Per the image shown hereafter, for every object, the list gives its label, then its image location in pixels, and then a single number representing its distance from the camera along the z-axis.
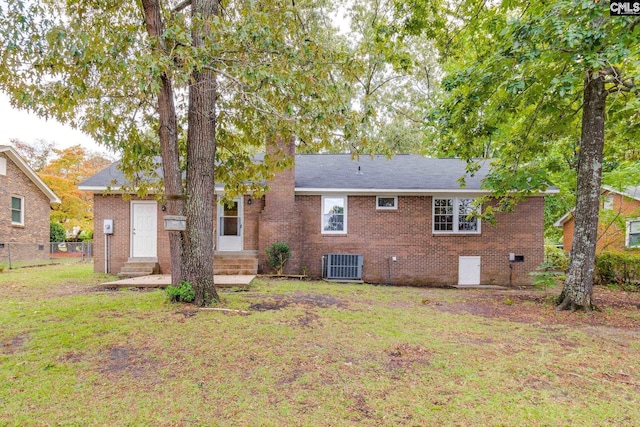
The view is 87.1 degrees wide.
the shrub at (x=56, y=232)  21.53
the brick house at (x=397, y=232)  11.68
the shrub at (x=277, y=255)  11.12
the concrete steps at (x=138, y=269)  10.75
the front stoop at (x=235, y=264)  10.70
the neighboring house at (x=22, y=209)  15.42
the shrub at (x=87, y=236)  24.38
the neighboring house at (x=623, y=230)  13.23
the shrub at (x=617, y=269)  11.32
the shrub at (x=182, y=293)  6.30
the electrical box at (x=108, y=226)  11.20
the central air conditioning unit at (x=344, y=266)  11.45
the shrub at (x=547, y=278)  8.35
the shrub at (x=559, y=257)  14.22
